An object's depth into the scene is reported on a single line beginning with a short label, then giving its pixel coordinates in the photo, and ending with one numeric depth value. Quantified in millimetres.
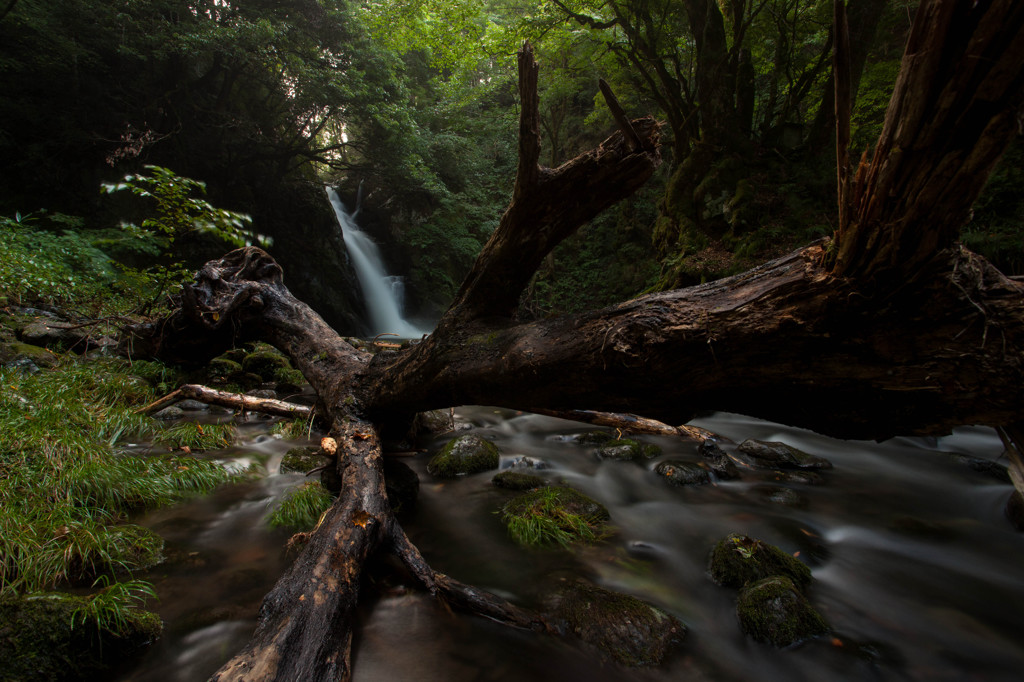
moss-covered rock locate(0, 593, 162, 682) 1763
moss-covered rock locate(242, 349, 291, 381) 7235
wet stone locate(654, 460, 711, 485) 4277
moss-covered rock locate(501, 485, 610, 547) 3197
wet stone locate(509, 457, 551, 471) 4664
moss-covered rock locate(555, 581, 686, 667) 2174
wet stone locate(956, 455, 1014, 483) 4434
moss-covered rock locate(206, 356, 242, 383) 6555
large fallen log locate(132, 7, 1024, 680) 1210
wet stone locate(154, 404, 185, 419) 5102
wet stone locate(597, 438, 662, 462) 4883
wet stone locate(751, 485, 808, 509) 3886
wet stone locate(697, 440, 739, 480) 4422
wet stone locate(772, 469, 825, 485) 4367
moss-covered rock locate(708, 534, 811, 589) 2746
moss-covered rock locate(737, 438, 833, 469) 4714
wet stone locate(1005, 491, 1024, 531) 3614
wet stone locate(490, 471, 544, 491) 3979
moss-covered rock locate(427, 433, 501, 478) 4258
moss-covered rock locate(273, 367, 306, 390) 6642
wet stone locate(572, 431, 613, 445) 5344
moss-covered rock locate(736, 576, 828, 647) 2326
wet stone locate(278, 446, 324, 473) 4121
